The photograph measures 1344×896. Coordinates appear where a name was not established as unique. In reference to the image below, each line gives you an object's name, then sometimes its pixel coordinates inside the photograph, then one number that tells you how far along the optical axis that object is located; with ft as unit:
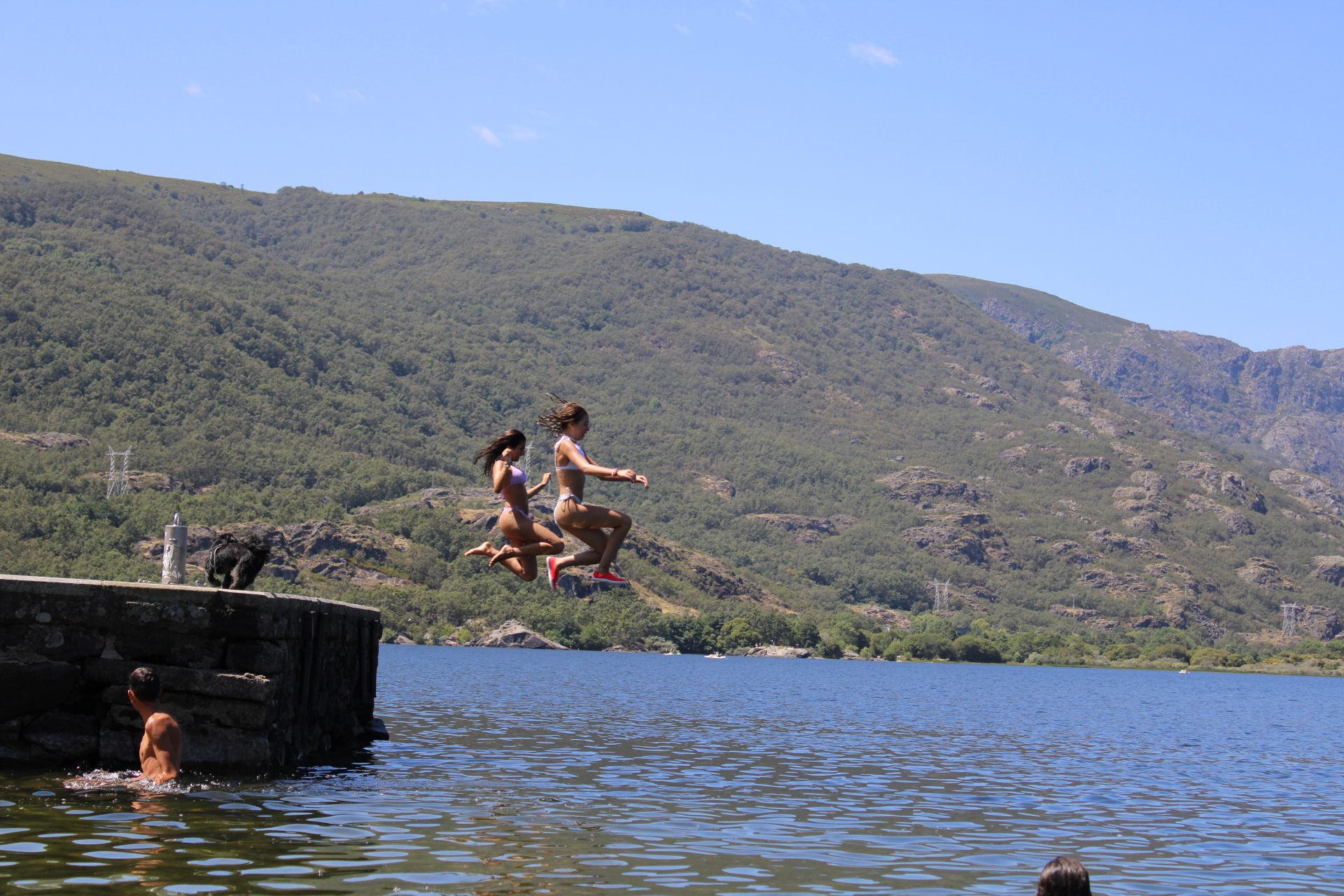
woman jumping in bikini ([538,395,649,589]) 60.75
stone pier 85.30
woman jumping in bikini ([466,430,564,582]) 63.93
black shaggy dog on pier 101.14
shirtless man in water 81.00
